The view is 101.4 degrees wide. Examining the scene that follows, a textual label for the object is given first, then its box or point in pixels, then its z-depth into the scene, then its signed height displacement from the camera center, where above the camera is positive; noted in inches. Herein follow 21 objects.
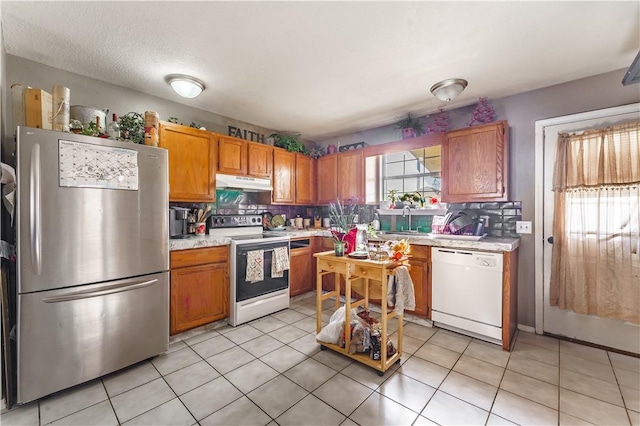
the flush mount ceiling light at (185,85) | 98.7 +49.1
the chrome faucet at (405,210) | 137.6 +0.6
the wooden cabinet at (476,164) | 109.2 +20.6
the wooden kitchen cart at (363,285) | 78.4 -26.0
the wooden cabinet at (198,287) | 99.7 -30.3
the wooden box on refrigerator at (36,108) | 73.1 +29.5
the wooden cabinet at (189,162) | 110.4 +22.5
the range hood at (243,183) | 126.3 +14.8
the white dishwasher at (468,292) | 96.1 -31.7
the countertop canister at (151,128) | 94.1 +30.8
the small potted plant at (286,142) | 160.1 +43.1
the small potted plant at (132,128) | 99.0 +32.9
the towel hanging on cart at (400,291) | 80.7 -25.0
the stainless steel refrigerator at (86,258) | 66.6 -12.9
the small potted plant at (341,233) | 89.0 -7.5
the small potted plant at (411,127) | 137.6 +44.6
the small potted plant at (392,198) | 145.2 +7.5
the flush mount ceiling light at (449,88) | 101.3 +48.6
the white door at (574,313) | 90.7 -38.2
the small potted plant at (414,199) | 136.5 +6.4
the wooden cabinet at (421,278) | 113.0 -29.2
